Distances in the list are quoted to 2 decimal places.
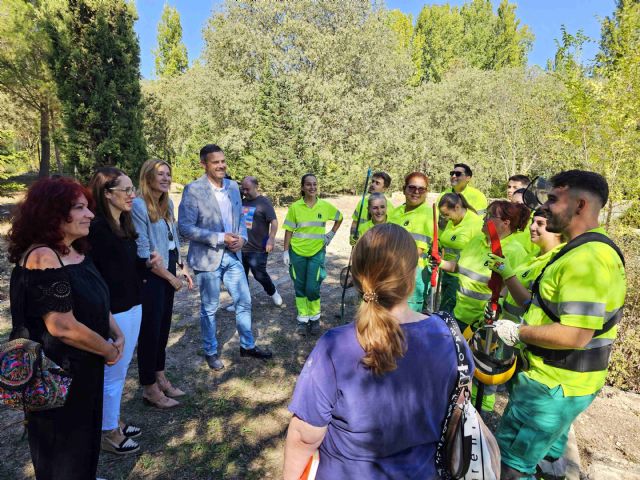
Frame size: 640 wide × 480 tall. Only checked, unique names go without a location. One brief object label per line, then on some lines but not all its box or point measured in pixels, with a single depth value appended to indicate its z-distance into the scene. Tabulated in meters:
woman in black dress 1.86
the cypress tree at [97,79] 12.86
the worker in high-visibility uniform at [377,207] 4.68
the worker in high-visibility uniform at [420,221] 4.43
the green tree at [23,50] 14.91
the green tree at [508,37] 44.22
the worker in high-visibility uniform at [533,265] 2.56
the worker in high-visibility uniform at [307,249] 5.16
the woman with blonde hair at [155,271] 3.14
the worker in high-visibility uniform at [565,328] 1.91
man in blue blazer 3.83
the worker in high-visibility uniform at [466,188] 5.65
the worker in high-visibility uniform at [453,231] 4.30
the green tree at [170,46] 41.66
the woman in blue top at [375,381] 1.28
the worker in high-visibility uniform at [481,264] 3.31
